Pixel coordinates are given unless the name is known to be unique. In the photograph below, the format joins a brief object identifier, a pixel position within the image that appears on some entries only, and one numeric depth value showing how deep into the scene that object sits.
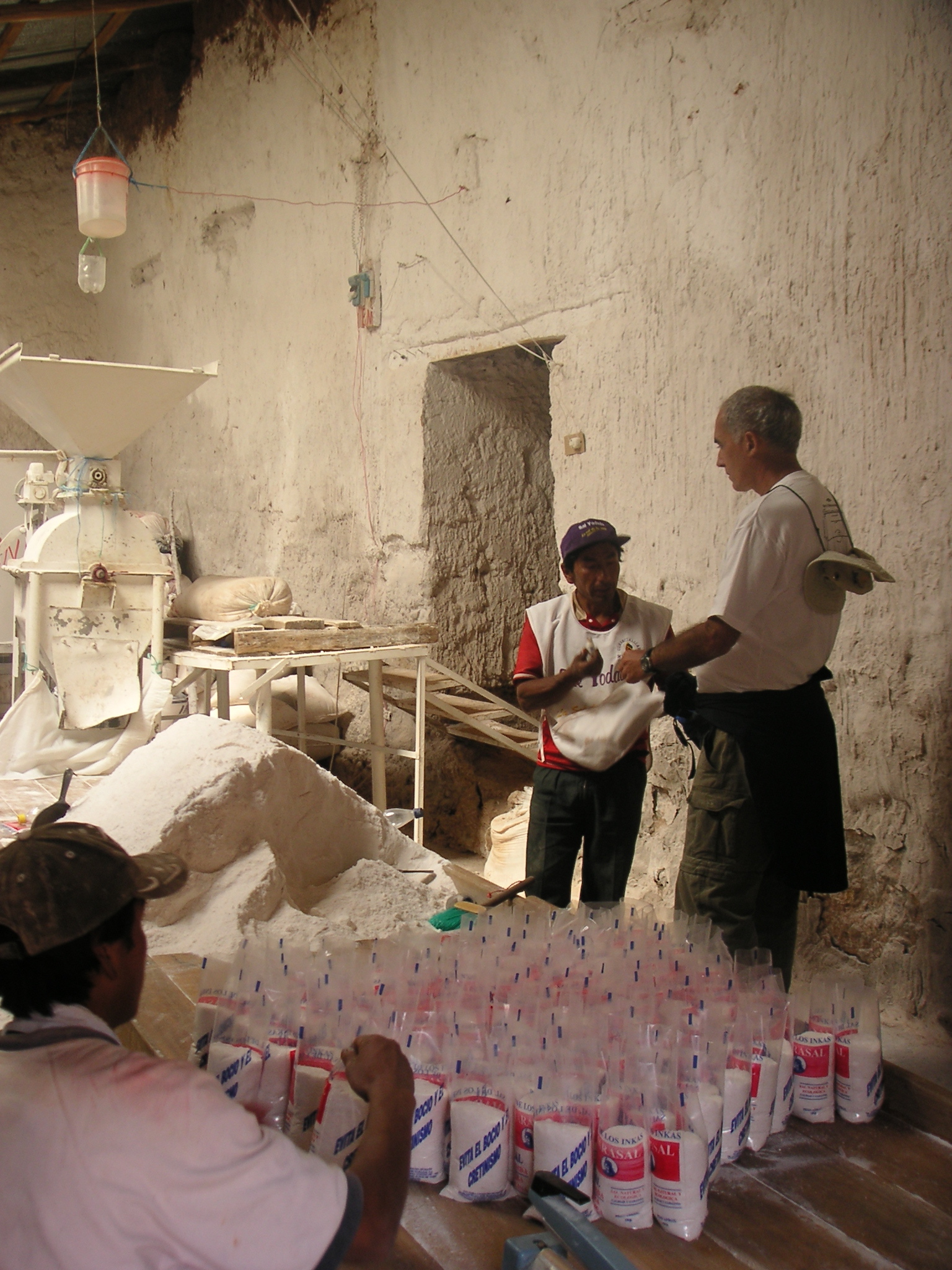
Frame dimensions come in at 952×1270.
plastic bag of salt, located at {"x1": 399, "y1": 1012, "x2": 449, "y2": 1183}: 1.26
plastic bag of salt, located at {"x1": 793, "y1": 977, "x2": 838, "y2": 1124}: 1.40
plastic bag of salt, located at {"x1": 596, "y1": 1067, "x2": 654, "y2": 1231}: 1.17
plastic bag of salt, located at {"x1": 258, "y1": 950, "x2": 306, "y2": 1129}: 1.36
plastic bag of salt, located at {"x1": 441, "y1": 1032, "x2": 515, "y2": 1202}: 1.22
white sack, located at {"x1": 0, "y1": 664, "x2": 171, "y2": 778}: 4.98
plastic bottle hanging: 5.45
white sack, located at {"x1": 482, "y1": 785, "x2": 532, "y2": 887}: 4.56
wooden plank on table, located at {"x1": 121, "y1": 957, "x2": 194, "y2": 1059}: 1.61
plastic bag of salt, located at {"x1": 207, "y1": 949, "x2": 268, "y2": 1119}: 1.34
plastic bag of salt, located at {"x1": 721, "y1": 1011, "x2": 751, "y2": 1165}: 1.29
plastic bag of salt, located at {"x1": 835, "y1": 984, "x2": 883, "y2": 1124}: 1.41
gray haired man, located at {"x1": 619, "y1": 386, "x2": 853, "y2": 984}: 2.33
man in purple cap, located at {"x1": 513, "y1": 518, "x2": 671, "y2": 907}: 2.72
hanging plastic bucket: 4.76
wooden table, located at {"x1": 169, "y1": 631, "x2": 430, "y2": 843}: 4.11
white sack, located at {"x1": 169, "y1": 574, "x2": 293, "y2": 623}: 5.70
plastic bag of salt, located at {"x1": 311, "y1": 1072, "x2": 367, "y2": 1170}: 1.24
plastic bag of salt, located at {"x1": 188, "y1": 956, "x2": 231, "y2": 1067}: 1.48
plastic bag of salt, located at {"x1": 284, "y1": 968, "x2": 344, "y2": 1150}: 1.33
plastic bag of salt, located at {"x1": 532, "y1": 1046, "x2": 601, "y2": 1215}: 1.19
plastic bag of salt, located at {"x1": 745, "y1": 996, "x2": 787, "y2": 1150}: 1.33
